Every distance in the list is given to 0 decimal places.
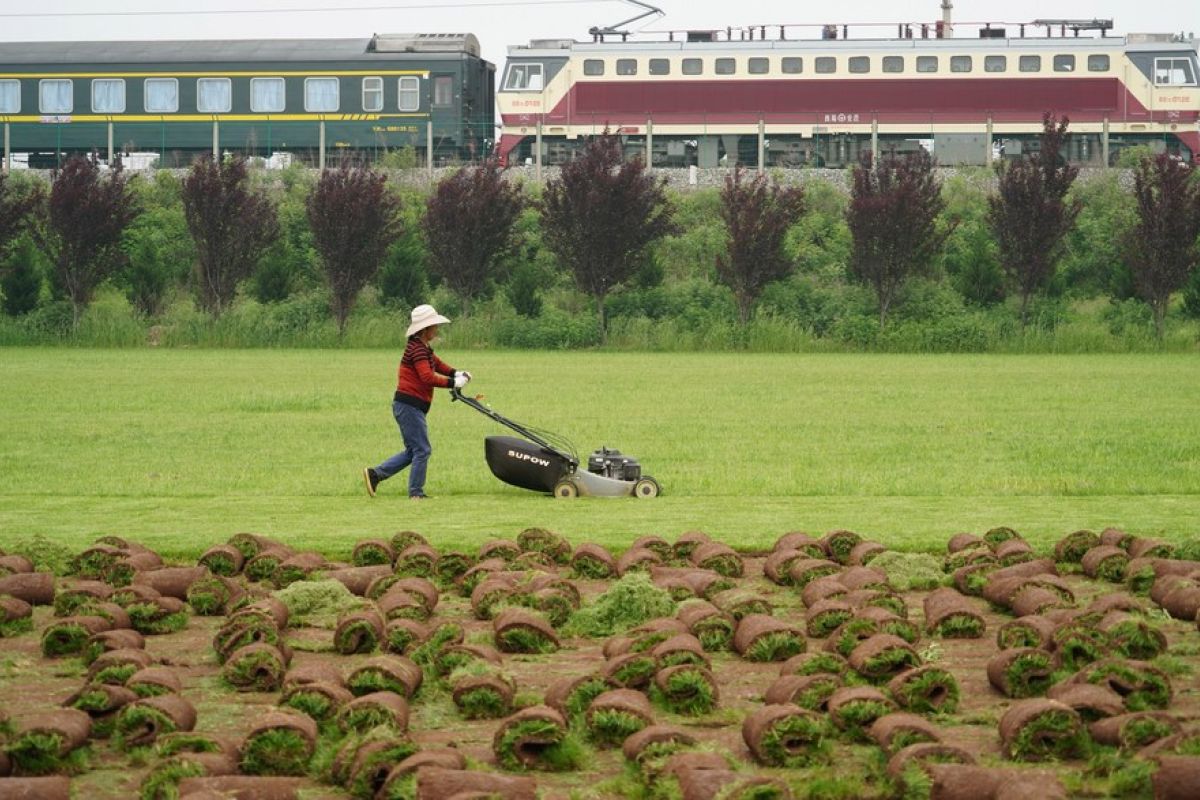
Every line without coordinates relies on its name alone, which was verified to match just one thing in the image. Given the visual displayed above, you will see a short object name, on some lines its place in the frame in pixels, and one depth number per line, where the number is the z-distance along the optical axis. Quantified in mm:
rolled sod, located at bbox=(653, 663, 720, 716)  13172
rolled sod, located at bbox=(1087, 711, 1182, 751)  11516
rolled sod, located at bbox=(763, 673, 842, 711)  12625
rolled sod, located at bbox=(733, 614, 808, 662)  15000
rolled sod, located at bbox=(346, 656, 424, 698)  13195
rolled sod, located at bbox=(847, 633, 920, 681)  13727
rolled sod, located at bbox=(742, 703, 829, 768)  11625
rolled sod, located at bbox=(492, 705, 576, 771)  11617
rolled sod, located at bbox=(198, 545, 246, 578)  19234
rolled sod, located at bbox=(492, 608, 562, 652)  15523
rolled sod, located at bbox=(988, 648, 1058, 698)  13594
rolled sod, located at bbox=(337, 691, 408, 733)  12172
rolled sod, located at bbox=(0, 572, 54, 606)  17448
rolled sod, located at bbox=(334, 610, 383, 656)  15352
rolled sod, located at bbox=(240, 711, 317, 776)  11383
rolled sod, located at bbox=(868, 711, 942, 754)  11391
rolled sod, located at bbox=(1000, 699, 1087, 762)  11656
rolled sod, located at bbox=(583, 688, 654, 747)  12156
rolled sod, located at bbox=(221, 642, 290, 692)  14039
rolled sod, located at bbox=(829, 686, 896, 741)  12109
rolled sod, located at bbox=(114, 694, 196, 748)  12031
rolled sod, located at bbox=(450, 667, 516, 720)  13109
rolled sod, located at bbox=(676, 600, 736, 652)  15430
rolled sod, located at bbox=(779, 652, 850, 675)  13602
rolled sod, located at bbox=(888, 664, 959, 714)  12937
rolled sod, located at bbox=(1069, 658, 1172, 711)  12828
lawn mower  26797
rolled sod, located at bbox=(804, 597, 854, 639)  15820
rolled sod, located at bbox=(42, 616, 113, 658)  15305
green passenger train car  98937
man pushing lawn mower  27219
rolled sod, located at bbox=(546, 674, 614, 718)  12781
